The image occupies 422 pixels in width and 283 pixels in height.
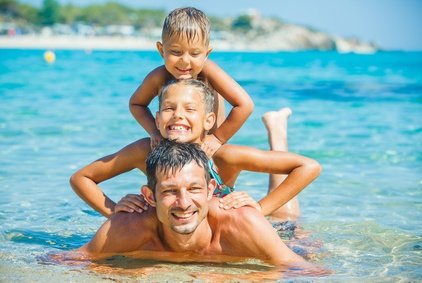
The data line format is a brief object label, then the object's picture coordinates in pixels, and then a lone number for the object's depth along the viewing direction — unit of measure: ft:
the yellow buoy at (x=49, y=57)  133.87
